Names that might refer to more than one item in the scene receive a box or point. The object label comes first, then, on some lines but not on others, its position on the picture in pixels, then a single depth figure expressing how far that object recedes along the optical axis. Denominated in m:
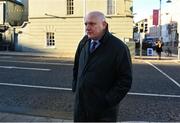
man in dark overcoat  1.91
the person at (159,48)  15.48
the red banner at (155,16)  20.58
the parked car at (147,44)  23.99
